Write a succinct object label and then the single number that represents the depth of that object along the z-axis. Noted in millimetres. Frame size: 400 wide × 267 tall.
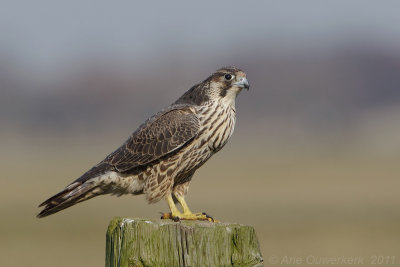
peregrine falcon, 15266
